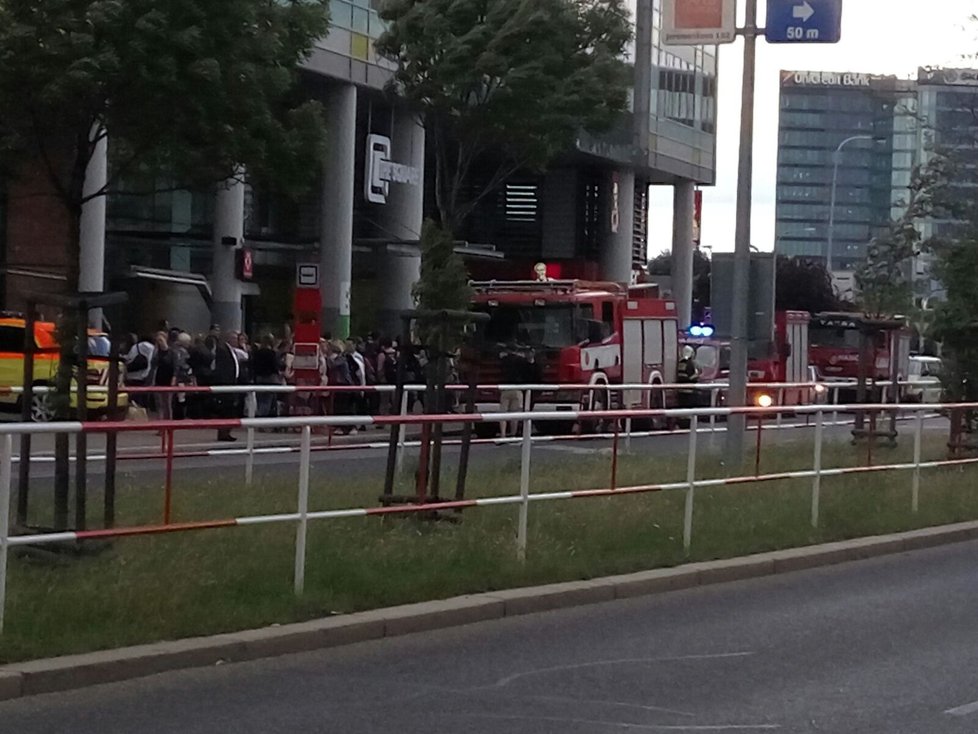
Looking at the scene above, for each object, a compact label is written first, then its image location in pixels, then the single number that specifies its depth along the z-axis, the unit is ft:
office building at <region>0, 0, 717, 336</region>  138.62
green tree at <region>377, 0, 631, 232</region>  104.01
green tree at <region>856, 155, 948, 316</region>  104.27
